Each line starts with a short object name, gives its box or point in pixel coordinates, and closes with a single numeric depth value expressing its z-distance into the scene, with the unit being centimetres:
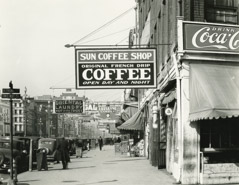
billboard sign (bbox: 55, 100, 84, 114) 4203
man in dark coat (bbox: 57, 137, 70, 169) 2127
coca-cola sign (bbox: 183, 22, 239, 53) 1330
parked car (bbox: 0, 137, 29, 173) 2020
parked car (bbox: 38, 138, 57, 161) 2722
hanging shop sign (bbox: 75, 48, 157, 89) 1448
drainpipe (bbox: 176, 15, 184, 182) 1312
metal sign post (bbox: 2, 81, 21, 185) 1343
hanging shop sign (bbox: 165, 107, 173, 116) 1524
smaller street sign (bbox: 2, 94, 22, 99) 1342
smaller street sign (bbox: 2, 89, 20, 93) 1347
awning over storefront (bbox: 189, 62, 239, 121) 1191
